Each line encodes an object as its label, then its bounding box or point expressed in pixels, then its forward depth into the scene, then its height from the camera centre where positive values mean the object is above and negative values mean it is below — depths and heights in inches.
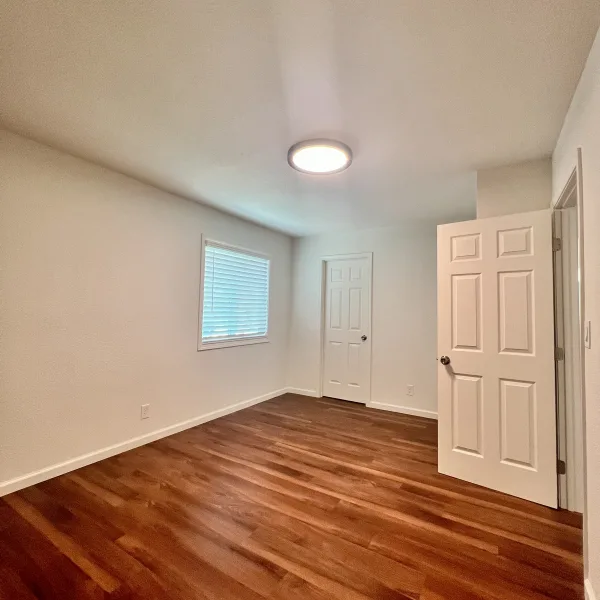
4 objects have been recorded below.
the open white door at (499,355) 83.7 -9.4
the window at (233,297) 143.0 +7.9
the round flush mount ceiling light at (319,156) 83.2 +43.4
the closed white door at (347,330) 171.9 -7.4
